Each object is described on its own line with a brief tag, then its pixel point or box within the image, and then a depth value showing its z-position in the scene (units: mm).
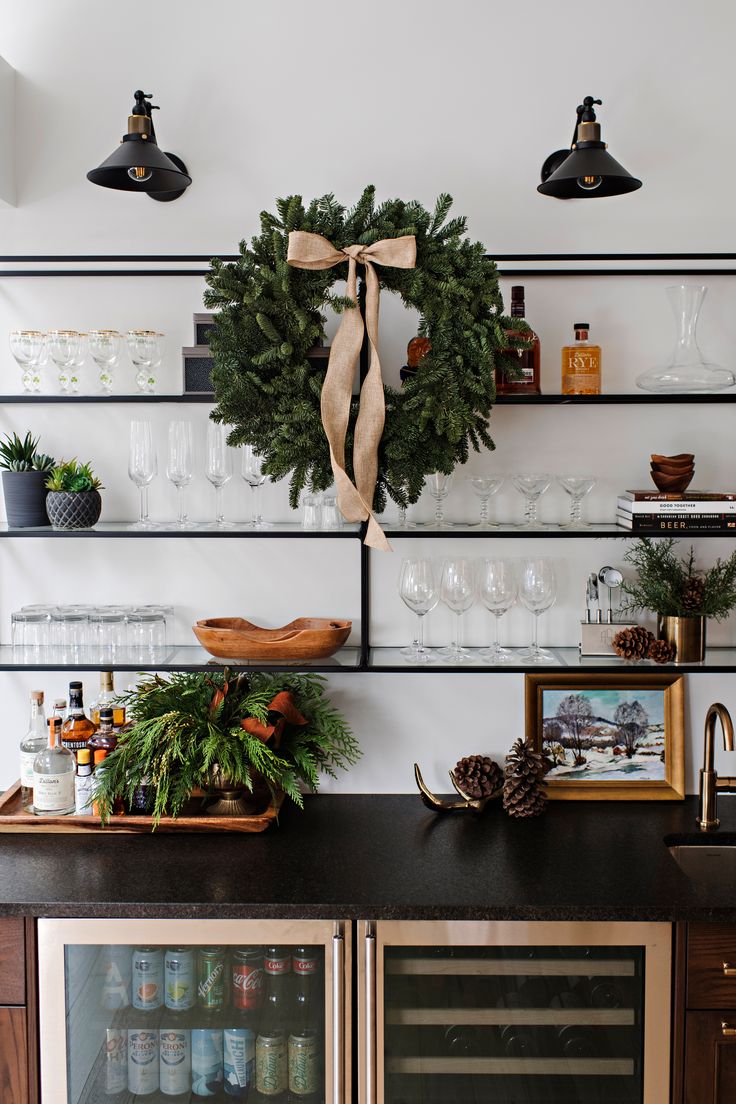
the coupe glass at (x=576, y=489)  2432
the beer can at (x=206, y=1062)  2012
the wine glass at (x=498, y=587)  2408
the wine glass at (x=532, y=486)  2422
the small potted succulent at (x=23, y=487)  2430
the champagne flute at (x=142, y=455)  2422
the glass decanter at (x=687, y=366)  2381
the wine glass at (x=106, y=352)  2410
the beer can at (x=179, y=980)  1987
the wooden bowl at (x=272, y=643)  2402
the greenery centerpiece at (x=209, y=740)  2238
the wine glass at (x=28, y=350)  2402
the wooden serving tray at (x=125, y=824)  2255
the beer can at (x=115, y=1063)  2016
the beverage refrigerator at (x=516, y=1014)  1936
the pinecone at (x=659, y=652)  2395
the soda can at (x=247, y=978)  1987
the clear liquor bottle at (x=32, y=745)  2359
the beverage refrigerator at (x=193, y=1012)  1947
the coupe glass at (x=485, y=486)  2445
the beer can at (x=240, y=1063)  2012
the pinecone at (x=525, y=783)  2369
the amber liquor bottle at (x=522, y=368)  2348
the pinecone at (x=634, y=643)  2393
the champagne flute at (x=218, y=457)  2436
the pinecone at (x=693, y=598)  2414
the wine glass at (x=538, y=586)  2406
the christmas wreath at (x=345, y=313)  2166
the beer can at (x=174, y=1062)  2016
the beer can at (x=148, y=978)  1979
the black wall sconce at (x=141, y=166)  2193
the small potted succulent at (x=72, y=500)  2385
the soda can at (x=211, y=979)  1987
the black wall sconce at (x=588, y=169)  2182
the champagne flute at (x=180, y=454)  2432
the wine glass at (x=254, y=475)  2410
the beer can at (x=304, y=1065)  1981
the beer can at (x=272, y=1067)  2002
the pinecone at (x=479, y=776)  2412
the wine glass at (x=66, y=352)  2405
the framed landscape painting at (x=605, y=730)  2547
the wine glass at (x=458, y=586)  2422
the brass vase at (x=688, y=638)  2408
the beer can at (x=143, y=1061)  2016
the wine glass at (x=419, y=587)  2398
